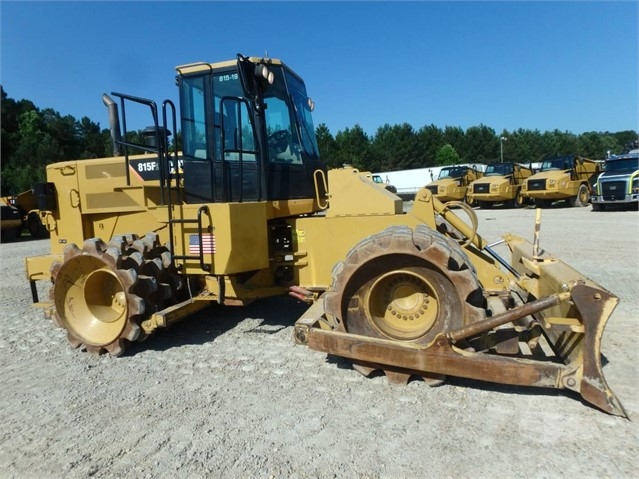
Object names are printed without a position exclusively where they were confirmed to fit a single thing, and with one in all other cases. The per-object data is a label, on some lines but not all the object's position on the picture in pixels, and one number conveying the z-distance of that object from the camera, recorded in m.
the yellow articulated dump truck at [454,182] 24.70
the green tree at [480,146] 73.06
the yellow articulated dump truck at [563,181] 21.42
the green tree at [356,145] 62.94
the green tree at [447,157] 66.75
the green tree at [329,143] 55.93
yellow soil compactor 3.41
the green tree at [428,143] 70.64
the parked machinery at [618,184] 18.17
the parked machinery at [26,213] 19.48
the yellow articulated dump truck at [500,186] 23.33
